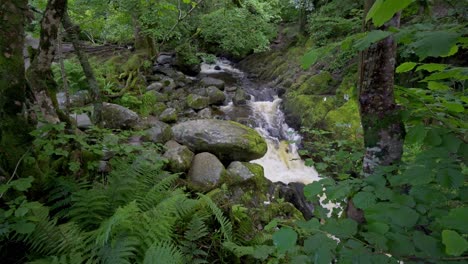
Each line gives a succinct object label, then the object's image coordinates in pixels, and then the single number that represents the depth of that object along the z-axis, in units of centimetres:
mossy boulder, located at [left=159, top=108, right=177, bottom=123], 743
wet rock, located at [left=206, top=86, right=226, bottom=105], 957
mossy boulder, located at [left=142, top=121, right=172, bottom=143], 562
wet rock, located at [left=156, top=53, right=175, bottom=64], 1325
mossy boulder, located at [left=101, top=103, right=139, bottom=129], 591
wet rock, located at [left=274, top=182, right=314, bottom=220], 552
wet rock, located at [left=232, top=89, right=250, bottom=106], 991
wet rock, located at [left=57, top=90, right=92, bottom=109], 627
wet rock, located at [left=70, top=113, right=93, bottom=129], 500
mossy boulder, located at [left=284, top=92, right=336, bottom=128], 788
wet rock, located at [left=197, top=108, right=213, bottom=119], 830
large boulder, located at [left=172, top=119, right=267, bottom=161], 579
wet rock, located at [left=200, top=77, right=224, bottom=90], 1094
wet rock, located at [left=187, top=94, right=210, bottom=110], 879
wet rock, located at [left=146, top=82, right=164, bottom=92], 937
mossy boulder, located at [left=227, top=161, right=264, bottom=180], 527
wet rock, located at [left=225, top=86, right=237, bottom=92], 1114
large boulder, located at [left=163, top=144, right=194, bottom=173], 492
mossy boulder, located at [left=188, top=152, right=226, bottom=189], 486
